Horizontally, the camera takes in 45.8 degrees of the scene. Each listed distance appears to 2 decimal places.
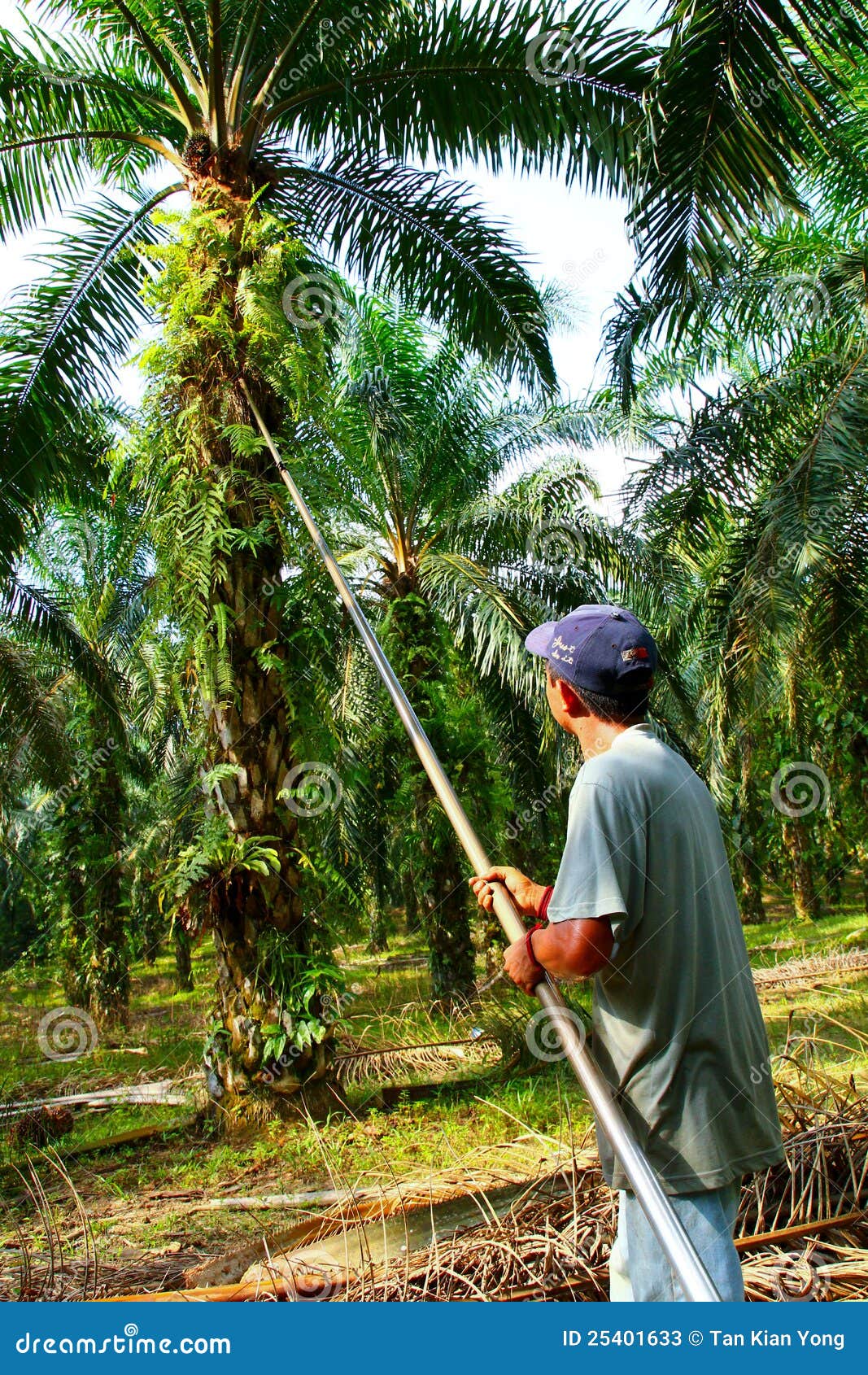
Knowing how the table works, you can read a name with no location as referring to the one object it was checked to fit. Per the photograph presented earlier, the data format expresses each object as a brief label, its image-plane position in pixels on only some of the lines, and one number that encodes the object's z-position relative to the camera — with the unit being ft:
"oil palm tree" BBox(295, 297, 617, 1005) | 35.01
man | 6.43
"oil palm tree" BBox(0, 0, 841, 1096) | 19.07
